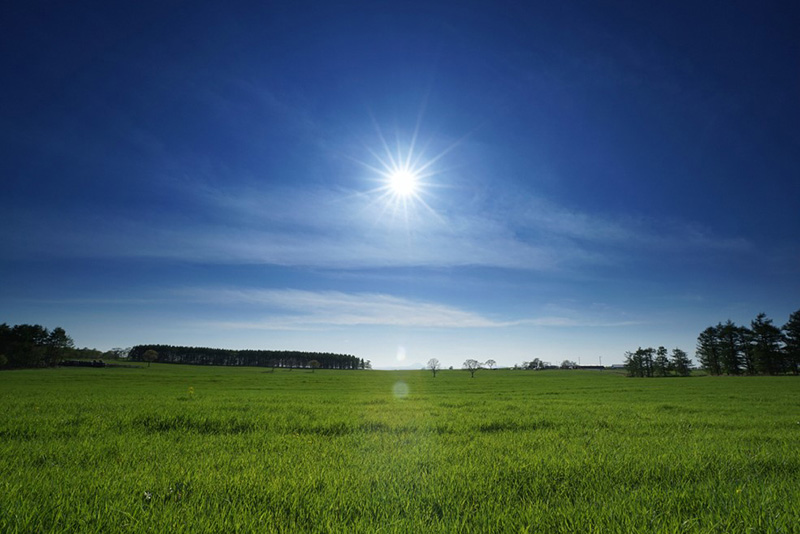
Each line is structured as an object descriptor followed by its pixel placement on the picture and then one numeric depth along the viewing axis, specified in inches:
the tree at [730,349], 3385.8
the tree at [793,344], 2970.0
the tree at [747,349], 3272.6
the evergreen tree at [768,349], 3061.3
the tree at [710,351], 3588.3
